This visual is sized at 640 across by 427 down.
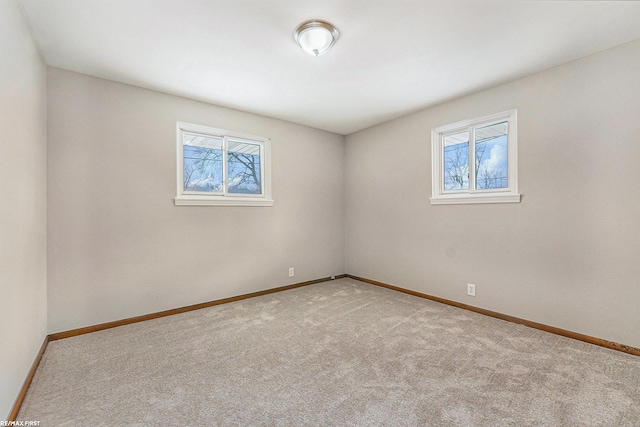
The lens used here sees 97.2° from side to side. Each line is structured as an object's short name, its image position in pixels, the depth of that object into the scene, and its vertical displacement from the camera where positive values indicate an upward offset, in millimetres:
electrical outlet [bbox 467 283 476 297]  3143 -865
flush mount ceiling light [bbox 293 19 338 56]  1957 +1284
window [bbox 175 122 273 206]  3287 +592
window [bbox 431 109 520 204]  2904 +594
